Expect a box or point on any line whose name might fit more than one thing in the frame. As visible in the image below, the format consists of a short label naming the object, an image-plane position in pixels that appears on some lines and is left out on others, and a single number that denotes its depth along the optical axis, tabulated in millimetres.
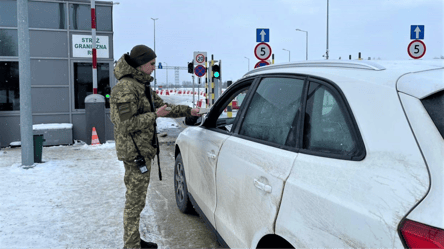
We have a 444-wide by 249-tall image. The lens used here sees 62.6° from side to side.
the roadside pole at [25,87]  6639
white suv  1321
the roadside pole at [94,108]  9820
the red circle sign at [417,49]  11648
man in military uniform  3105
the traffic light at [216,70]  12555
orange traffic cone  9578
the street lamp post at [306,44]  36406
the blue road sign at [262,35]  11555
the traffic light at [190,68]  16181
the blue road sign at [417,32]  11774
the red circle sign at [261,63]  11311
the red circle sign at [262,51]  11266
